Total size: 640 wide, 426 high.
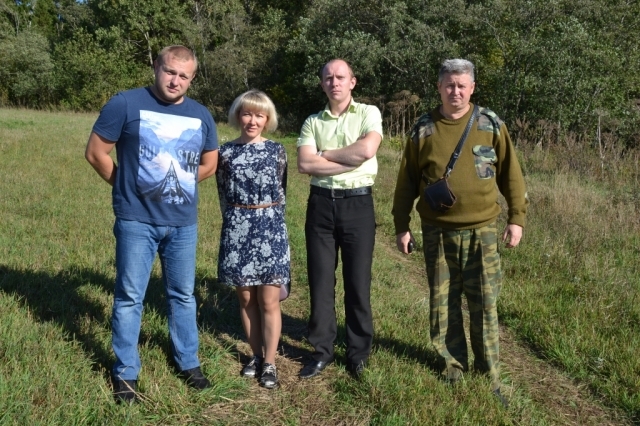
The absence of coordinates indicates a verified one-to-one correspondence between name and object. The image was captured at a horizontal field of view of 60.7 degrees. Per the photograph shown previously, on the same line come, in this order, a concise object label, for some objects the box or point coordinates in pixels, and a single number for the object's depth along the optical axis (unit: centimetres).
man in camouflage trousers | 331
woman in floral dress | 348
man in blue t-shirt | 300
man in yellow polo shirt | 350
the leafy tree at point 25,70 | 3600
